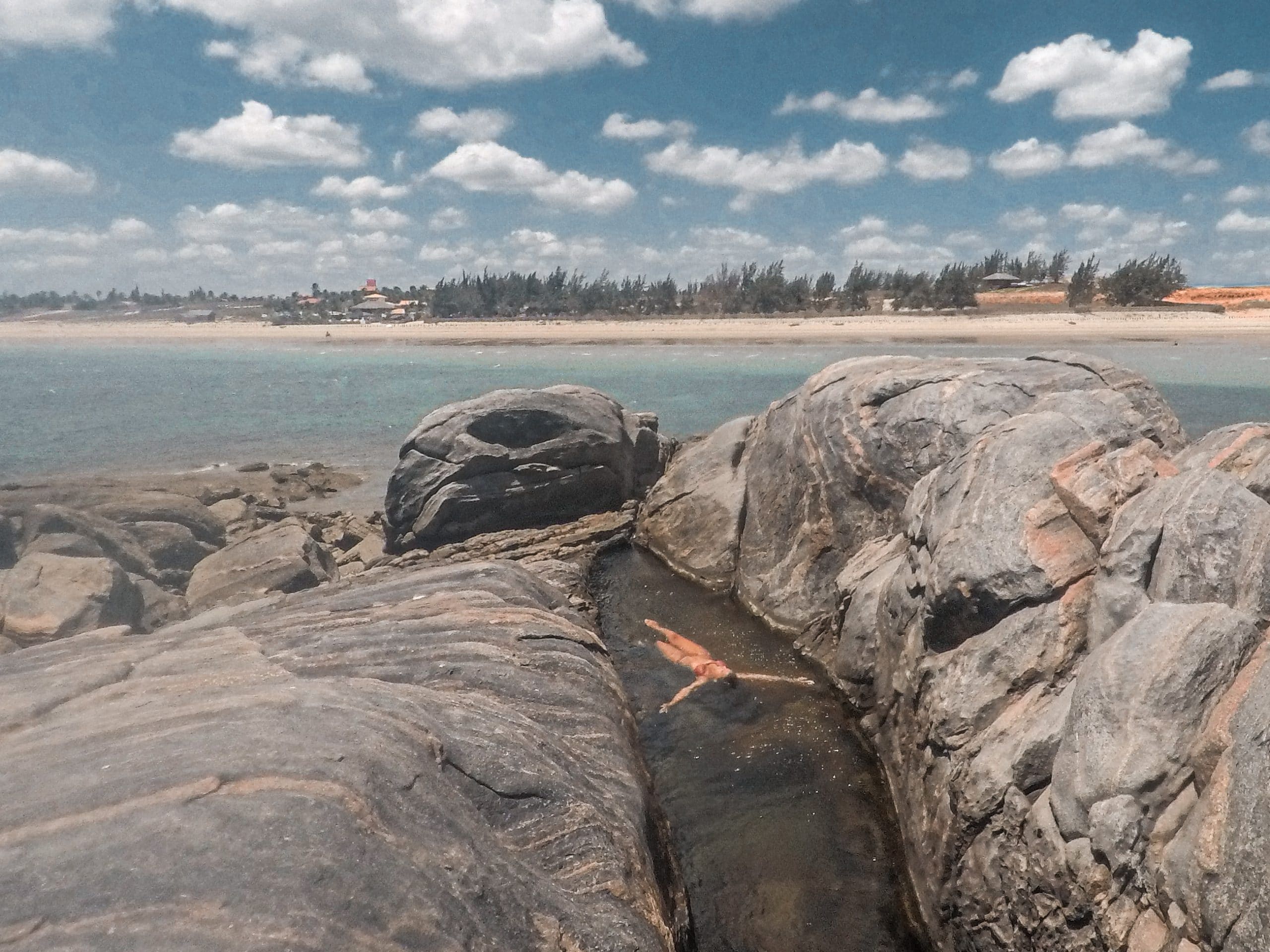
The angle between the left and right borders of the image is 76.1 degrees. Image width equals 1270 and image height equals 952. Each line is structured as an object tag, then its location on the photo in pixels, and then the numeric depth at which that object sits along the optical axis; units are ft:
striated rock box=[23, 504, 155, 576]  43.37
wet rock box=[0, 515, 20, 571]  43.39
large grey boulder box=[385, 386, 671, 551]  47.75
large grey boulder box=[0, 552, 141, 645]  33.17
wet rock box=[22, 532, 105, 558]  41.22
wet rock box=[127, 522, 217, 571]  46.52
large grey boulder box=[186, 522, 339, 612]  39.34
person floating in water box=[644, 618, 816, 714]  31.99
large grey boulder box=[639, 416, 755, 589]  42.83
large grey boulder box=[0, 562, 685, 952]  10.87
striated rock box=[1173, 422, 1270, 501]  20.04
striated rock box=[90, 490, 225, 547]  50.44
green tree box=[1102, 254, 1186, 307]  222.69
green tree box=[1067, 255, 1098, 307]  228.43
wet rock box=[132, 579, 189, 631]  37.45
